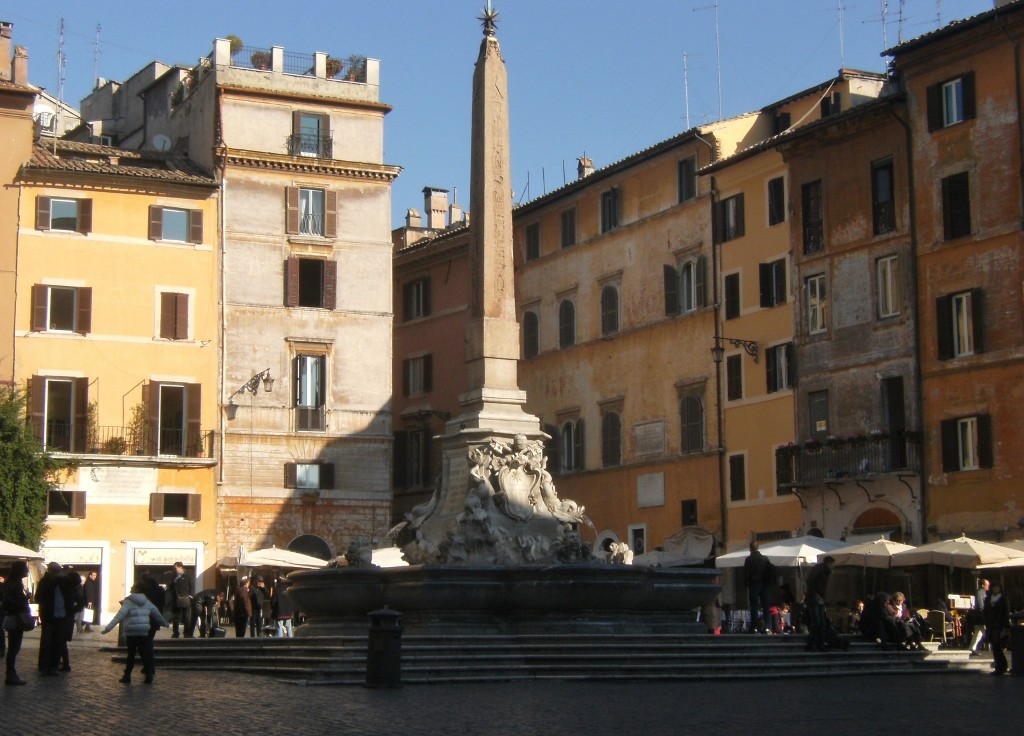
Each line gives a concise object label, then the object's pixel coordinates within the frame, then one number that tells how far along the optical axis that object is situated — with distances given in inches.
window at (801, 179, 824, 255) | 1622.8
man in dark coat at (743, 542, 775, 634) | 1034.7
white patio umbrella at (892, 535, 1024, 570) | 1200.2
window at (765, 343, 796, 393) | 1649.9
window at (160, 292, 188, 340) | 1791.3
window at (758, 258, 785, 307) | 1665.8
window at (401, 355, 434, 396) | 2130.9
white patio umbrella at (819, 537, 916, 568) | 1258.0
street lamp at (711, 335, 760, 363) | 1684.3
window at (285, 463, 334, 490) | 1823.3
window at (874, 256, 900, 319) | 1531.7
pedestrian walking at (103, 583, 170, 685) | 722.2
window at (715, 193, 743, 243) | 1731.1
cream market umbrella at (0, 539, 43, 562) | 1214.1
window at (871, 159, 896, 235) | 1545.3
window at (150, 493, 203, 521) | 1754.4
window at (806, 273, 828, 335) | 1611.7
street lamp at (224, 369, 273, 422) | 1807.3
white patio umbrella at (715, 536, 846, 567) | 1294.3
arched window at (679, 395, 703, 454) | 1758.1
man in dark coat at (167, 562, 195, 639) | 1192.2
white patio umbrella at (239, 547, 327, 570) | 1513.3
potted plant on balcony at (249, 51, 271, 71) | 1913.1
